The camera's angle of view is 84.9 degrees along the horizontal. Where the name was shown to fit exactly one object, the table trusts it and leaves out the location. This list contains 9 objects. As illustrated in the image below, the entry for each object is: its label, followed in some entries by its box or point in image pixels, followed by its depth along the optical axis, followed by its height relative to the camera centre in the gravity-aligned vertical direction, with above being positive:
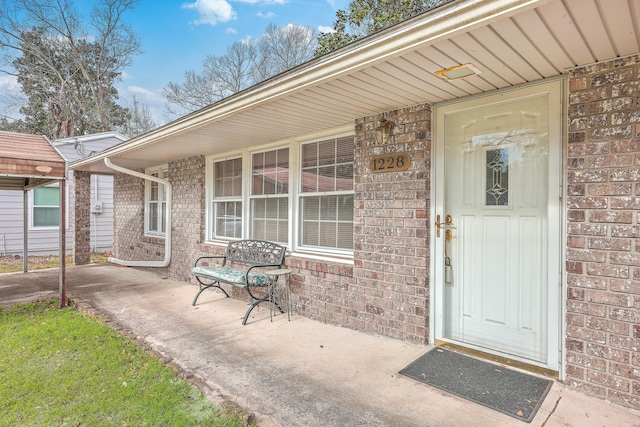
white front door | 2.69 -0.07
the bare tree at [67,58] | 14.20 +6.76
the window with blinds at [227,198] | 5.63 +0.25
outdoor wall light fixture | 3.53 +0.87
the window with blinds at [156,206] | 7.48 +0.16
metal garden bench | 4.19 -0.75
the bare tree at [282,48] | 12.63 +6.23
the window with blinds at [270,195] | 4.84 +0.26
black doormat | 2.31 -1.24
